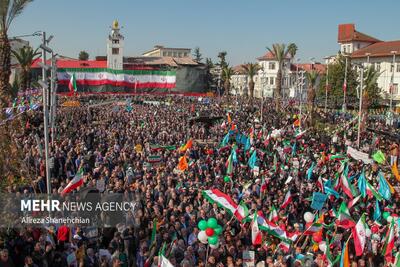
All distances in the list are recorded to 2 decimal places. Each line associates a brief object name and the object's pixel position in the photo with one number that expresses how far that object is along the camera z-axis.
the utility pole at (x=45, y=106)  13.27
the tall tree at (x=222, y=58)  97.56
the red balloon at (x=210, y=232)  9.96
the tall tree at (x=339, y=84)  57.53
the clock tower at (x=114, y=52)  77.44
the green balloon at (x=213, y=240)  9.90
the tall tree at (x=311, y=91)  40.45
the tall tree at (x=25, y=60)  42.59
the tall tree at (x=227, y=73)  69.80
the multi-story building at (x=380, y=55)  64.50
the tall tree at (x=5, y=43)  21.31
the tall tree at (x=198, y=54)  124.25
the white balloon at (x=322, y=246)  10.69
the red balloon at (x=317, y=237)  11.02
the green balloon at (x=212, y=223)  10.02
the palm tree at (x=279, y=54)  49.63
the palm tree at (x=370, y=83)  47.72
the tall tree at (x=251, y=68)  62.38
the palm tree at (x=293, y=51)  96.35
